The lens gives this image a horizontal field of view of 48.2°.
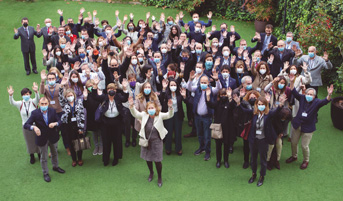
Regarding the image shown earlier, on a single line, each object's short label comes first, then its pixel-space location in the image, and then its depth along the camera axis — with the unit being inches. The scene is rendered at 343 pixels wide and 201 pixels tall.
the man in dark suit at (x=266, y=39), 417.0
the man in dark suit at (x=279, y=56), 383.6
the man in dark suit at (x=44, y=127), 284.2
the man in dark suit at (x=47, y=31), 449.0
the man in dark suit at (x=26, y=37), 485.4
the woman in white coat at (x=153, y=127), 279.9
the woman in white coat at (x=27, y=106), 303.9
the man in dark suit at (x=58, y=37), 435.9
